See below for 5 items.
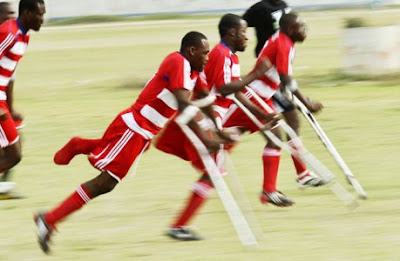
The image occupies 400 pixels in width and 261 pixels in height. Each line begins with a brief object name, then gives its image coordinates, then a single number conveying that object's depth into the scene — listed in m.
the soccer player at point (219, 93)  15.00
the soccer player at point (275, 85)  17.17
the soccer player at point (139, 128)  14.14
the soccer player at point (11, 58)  17.14
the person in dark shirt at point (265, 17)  21.52
